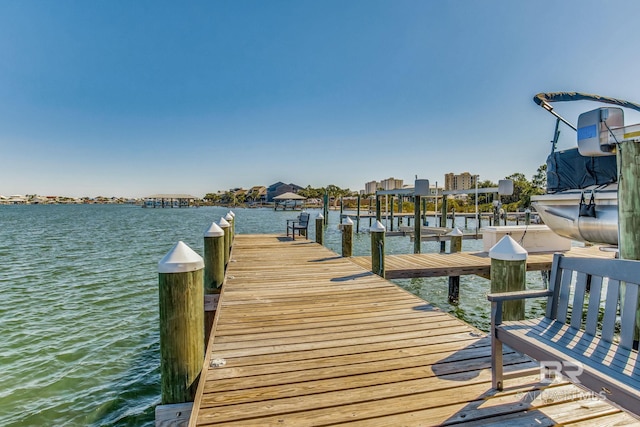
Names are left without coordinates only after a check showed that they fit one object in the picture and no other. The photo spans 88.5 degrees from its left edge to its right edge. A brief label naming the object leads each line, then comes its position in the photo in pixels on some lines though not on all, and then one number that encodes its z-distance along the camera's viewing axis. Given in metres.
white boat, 3.79
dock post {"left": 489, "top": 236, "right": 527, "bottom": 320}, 3.37
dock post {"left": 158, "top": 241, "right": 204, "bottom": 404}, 2.44
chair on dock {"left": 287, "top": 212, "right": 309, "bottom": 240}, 11.78
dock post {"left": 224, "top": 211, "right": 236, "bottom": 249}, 11.30
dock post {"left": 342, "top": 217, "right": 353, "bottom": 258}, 8.20
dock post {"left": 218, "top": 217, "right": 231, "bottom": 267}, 7.97
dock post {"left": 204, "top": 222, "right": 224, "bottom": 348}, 5.71
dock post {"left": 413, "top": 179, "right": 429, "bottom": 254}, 11.60
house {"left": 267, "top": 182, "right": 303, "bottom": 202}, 122.27
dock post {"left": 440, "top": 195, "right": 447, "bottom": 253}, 20.06
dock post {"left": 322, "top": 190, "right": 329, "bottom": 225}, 36.61
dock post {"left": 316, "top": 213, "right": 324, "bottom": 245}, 10.61
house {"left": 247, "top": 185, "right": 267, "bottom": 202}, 128.88
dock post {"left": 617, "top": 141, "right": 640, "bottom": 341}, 2.99
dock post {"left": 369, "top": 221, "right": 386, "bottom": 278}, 6.48
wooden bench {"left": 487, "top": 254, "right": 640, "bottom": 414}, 1.60
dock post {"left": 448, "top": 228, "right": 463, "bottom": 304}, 8.46
